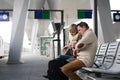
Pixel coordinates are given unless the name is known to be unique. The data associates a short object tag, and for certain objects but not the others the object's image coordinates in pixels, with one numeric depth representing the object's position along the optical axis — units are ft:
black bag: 10.77
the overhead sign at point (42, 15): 36.23
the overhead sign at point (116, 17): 35.31
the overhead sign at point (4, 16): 35.71
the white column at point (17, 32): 28.96
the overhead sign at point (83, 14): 37.25
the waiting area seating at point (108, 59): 9.39
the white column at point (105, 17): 28.49
